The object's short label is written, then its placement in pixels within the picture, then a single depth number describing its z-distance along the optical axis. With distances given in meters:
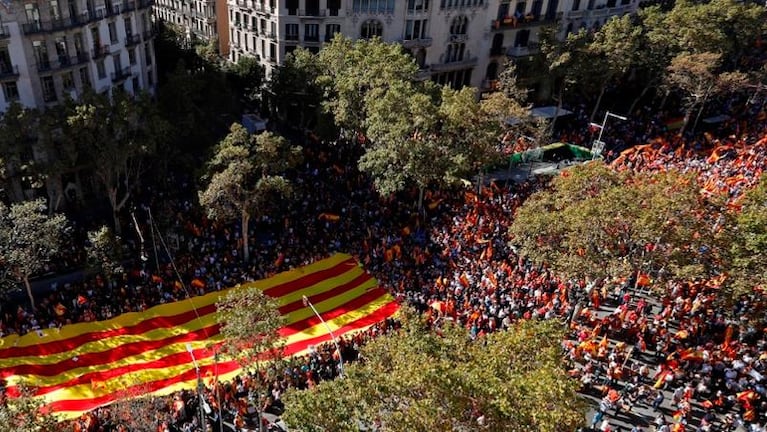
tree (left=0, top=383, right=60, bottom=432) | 21.09
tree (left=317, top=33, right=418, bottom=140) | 49.03
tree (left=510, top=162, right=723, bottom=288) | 30.38
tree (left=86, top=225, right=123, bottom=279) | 36.06
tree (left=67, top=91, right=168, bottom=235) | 39.53
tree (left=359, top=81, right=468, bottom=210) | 43.97
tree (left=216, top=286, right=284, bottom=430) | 25.80
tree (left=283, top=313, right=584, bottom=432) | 19.75
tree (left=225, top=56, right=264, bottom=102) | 63.72
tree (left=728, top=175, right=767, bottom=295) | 29.22
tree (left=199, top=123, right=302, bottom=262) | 39.06
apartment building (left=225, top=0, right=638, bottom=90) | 63.62
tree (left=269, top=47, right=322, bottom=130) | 55.00
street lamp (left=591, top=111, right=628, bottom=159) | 54.19
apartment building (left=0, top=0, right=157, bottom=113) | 43.09
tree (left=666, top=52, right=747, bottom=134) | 56.53
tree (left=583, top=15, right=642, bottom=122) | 60.06
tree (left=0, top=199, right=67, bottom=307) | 34.00
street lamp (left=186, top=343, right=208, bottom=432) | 25.21
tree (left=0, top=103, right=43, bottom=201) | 38.50
